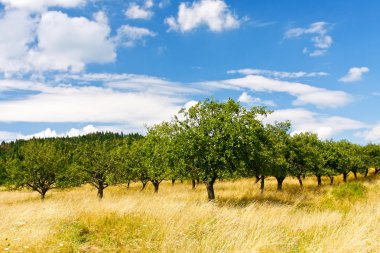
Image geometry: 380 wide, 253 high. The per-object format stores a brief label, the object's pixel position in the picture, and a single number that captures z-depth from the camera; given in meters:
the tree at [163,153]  23.94
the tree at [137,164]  36.84
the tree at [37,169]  33.75
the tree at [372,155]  61.53
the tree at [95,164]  34.09
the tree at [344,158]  48.44
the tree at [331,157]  46.03
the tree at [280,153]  35.25
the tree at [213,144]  22.39
